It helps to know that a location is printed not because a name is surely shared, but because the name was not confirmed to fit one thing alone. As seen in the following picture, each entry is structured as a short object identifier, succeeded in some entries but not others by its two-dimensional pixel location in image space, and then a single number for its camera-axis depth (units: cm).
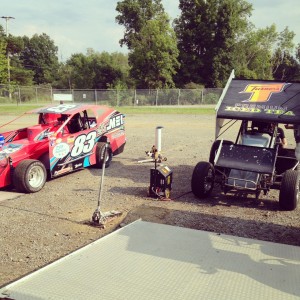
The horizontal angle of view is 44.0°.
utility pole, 5557
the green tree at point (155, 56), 4594
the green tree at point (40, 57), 9250
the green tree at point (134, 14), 5378
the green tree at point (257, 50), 6130
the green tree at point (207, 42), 5209
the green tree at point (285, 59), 6919
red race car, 743
